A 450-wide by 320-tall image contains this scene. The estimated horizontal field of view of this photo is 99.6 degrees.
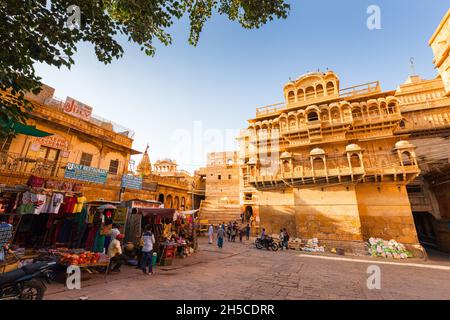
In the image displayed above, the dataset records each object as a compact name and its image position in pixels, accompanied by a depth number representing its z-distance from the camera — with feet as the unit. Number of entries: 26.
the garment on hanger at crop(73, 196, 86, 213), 32.46
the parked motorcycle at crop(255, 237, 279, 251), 53.92
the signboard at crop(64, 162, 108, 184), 48.29
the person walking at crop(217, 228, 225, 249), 52.95
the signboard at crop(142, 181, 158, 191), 74.34
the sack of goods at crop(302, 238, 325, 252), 54.19
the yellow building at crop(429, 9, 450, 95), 67.05
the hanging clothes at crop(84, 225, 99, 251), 32.08
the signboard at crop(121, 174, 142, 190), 61.57
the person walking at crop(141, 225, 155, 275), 25.30
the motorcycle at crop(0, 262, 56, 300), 13.69
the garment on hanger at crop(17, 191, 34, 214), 26.35
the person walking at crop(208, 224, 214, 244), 61.82
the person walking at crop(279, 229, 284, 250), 56.34
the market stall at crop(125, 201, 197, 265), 31.68
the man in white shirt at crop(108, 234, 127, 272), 24.36
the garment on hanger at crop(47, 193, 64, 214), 29.40
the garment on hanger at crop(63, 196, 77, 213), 31.94
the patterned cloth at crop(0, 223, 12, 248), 21.01
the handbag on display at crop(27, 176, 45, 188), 28.30
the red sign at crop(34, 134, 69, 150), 46.35
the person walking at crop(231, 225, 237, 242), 70.02
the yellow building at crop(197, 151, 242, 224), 105.91
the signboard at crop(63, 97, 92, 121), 52.69
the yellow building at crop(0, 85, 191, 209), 42.52
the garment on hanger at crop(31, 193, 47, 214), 27.27
